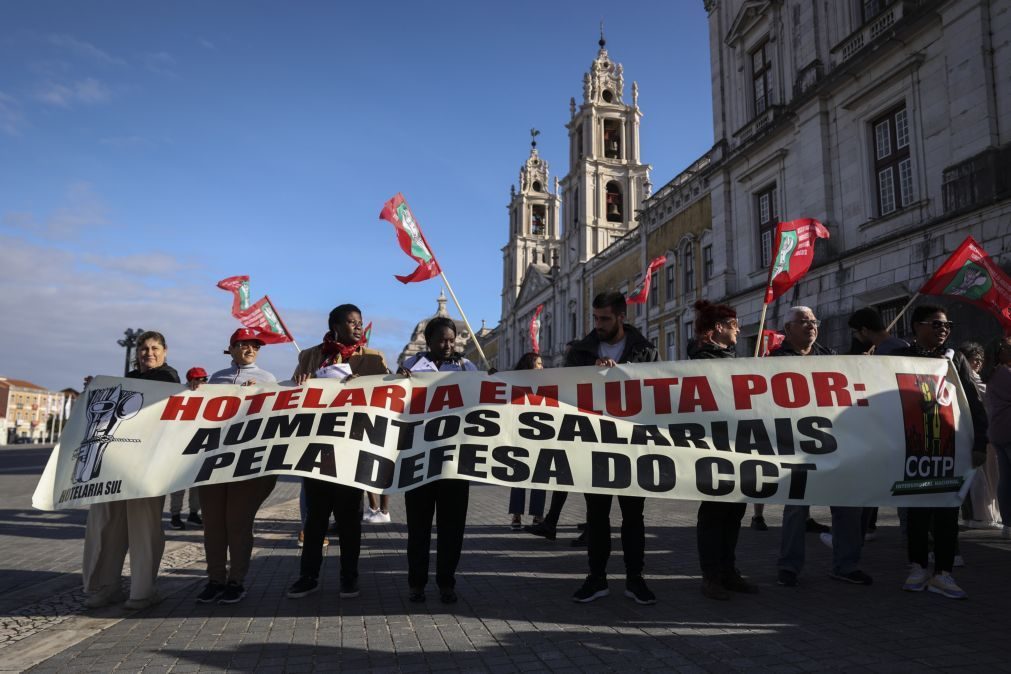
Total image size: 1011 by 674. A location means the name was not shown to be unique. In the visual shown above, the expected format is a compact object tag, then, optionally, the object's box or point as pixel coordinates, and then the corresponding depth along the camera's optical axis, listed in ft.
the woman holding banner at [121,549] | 13.87
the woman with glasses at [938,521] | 14.34
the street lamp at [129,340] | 104.78
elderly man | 15.35
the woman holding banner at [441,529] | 14.15
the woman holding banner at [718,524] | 14.34
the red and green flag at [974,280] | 23.75
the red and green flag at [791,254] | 33.50
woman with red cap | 14.23
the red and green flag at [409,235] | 25.53
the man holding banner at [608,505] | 14.05
